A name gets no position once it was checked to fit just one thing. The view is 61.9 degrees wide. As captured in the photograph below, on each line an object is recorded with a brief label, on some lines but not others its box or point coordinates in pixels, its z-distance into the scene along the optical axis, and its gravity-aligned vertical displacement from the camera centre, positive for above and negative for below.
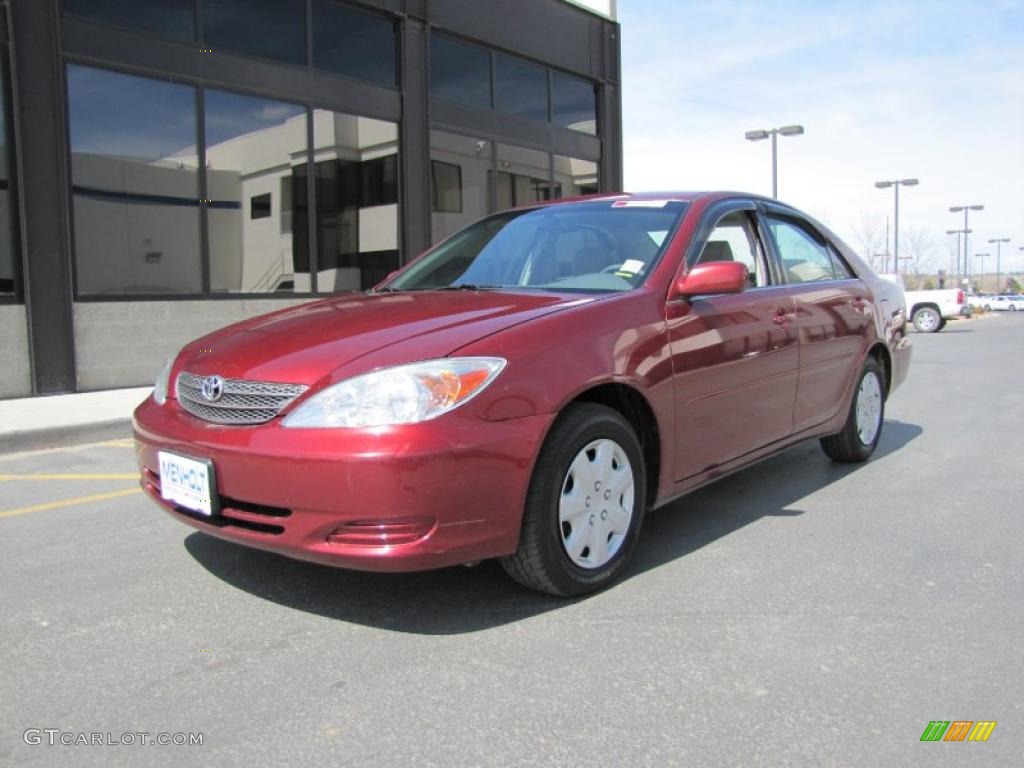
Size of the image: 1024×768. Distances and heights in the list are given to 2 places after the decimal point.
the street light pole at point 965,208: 52.88 +5.39
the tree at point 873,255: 52.84 +2.60
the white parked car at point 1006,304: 64.00 -0.69
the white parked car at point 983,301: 60.14 -0.44
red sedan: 2.71 -0.35
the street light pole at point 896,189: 34.11 +4.41
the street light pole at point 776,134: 23.52 +4.55
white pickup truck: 24.58 -0.33
